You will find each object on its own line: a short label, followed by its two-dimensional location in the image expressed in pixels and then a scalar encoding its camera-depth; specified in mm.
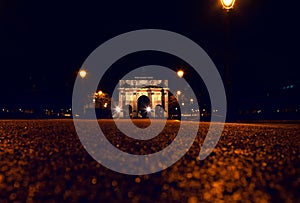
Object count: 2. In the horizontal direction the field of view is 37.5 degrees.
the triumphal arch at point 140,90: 104188
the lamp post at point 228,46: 19734
